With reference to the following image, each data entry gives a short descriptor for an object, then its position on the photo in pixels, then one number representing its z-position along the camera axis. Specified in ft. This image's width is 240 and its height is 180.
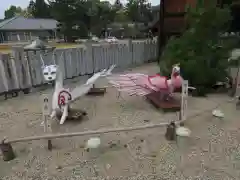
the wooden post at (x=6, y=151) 10.62
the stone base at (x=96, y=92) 20.57
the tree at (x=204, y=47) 19.35
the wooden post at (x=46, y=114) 11.51
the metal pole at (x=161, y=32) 35.53
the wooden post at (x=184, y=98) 13.02
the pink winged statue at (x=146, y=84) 16.21
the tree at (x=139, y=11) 144.46
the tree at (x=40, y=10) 146.13
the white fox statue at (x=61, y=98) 13.66
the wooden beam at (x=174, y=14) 33.59
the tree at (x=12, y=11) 183.05
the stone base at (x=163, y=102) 16.30
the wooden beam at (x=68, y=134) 10.61
